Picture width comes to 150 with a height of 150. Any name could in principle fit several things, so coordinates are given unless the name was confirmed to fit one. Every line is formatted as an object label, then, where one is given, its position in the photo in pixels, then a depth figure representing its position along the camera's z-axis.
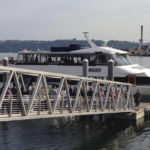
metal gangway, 17.09
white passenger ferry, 35.19
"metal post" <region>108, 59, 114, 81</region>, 32.16
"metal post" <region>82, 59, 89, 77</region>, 31.91
